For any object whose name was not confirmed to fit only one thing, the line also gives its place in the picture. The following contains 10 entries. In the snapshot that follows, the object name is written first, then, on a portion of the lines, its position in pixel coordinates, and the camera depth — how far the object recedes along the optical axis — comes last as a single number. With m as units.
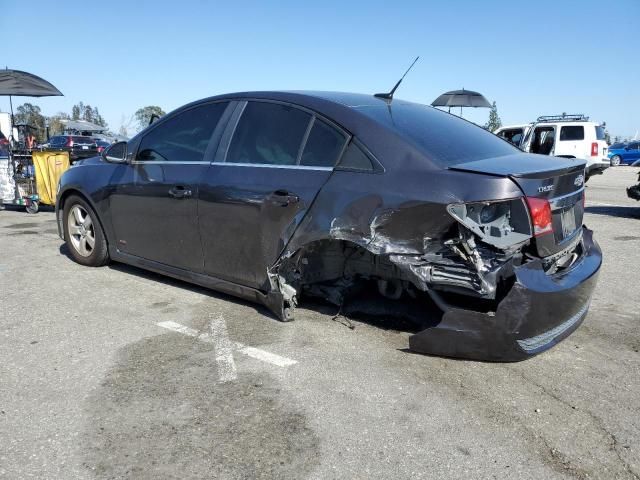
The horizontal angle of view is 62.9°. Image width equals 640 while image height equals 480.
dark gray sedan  2.94
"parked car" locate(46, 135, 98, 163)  24.49
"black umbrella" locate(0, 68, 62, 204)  10.85
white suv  15.84
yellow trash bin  9.51
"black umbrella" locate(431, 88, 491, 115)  20.20
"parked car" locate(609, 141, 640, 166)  33.03
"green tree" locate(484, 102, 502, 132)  63.25
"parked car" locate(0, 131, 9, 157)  10.12
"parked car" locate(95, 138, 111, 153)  24.41
